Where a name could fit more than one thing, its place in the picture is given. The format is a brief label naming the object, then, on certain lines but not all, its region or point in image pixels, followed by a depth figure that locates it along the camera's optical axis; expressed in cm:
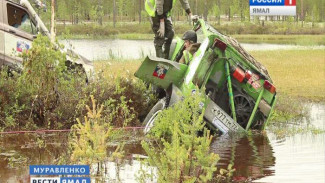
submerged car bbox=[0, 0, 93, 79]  1605
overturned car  1333
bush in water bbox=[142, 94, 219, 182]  870
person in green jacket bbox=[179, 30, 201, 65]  1434
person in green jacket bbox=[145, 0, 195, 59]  1623
